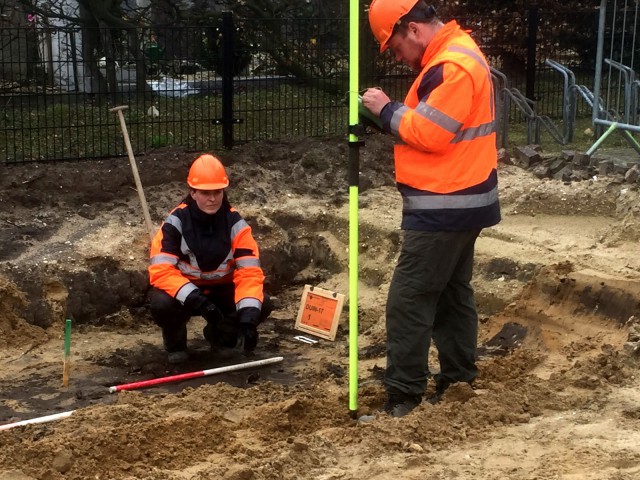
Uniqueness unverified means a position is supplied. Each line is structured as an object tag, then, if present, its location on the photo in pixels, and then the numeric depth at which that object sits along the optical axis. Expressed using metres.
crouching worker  6.82
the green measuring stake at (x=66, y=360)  6.27
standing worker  4.88
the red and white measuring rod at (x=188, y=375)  6.43
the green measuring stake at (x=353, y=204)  5.11
